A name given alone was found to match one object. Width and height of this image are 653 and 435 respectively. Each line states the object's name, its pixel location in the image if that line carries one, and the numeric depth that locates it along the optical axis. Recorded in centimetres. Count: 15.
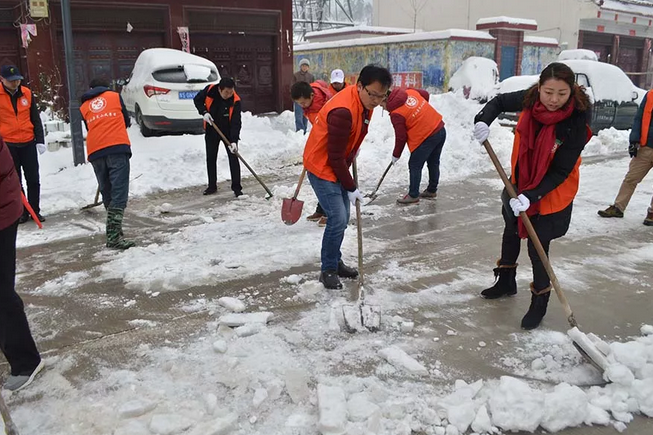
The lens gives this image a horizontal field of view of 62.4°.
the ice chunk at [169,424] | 258
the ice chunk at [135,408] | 272
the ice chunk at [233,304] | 394
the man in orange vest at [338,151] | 386
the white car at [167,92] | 1022
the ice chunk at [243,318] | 366
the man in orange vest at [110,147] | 525
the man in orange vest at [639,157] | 596
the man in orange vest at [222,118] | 721
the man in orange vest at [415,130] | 657
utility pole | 809
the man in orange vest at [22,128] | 585
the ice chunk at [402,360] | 313
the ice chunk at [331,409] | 257
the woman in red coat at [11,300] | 294
